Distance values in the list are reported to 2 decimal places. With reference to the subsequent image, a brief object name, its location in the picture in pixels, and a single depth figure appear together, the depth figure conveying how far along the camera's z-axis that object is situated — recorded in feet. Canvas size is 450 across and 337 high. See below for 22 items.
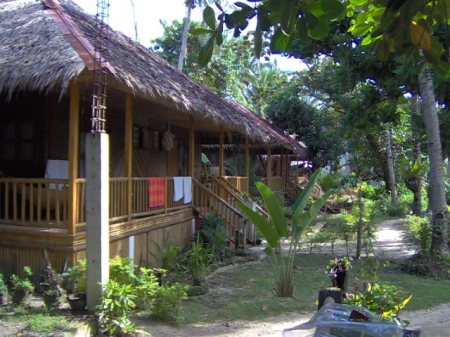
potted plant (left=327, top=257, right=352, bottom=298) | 17.88
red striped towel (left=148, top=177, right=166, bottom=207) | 29.03
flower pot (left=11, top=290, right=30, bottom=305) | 18.06
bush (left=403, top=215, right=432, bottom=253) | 30.55
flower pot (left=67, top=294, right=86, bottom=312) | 16.83
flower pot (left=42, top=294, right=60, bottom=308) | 17.21
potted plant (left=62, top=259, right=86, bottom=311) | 16.85
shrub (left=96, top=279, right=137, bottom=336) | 15.79
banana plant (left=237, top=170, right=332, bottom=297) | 22.68
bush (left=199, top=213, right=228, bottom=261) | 32.48
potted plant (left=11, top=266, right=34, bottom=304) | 17.97
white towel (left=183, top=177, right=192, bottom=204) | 34.01
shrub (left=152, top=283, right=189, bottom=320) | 18.47
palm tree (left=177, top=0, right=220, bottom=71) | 62.49
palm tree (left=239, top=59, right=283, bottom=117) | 111.16
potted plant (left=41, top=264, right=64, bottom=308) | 17.22
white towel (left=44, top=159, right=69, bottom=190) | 27.61
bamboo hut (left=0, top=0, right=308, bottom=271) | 20.97
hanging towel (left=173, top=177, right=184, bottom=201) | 32.37
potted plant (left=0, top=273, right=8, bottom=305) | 18.26
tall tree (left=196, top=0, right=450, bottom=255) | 8.02
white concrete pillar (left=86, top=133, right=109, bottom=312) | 16.65
